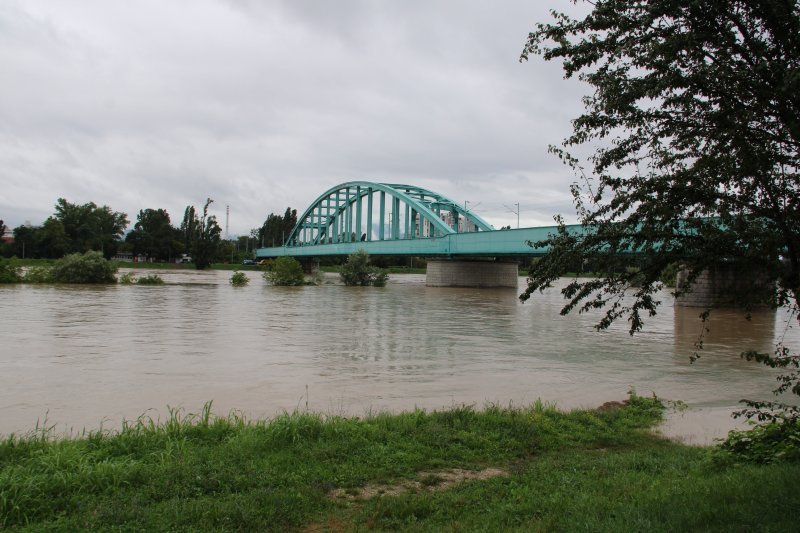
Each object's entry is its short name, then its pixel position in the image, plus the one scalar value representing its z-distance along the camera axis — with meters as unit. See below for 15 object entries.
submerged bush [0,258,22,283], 40.53
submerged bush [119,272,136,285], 45.00
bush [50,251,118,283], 43.28
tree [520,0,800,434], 3.95
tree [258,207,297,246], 153.12
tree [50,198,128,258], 106.75
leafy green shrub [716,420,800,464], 5.38
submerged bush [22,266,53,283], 41.66
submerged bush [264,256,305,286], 53.00
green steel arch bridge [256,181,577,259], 52.12
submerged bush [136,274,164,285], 45.95
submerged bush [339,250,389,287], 56.03
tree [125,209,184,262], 115.31
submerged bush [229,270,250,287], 49.00
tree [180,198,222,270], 101.75
